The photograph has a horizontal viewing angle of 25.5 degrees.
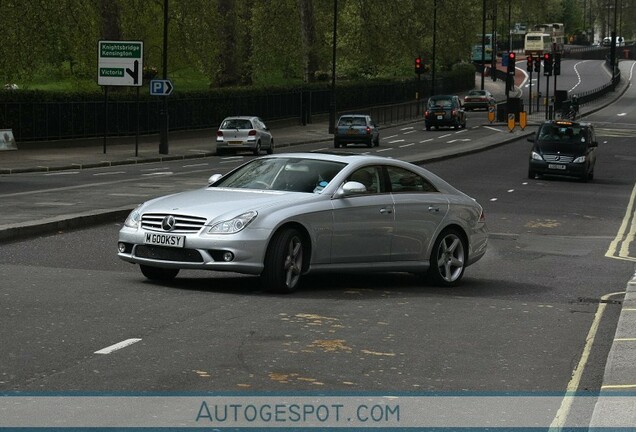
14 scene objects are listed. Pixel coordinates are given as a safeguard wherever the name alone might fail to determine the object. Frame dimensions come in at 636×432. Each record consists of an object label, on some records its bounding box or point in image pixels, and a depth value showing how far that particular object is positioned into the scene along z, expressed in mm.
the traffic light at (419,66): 87062
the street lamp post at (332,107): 71500
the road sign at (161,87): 49656
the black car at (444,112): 76688
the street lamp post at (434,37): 91062
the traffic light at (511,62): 89600
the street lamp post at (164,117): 49781
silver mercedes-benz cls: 13047
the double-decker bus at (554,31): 146112
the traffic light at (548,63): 85000
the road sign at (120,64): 48219
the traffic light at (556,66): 86044
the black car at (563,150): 40125
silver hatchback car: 53000
